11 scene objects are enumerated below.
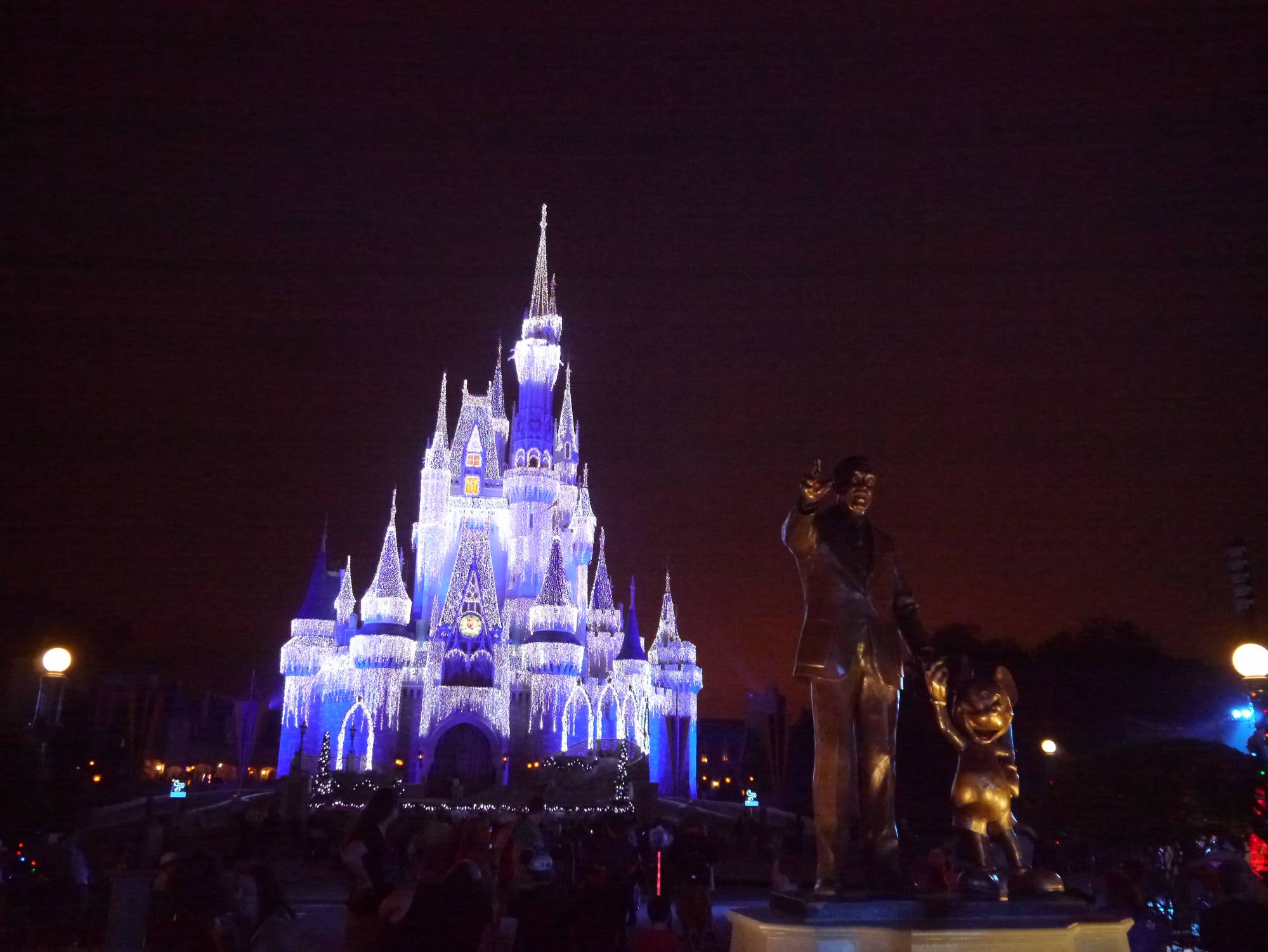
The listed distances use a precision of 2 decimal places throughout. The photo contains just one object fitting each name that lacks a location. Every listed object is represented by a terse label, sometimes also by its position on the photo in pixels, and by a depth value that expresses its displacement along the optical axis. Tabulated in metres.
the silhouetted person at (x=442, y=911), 5.14
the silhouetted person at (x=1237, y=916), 6.11
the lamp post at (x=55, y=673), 11.59
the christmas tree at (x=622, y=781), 38.03
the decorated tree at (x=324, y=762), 40.88
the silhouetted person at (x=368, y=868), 6.00
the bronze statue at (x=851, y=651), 6.01
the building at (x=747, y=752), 48.38
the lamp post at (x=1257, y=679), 10.09
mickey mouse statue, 6.11
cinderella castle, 47.38
